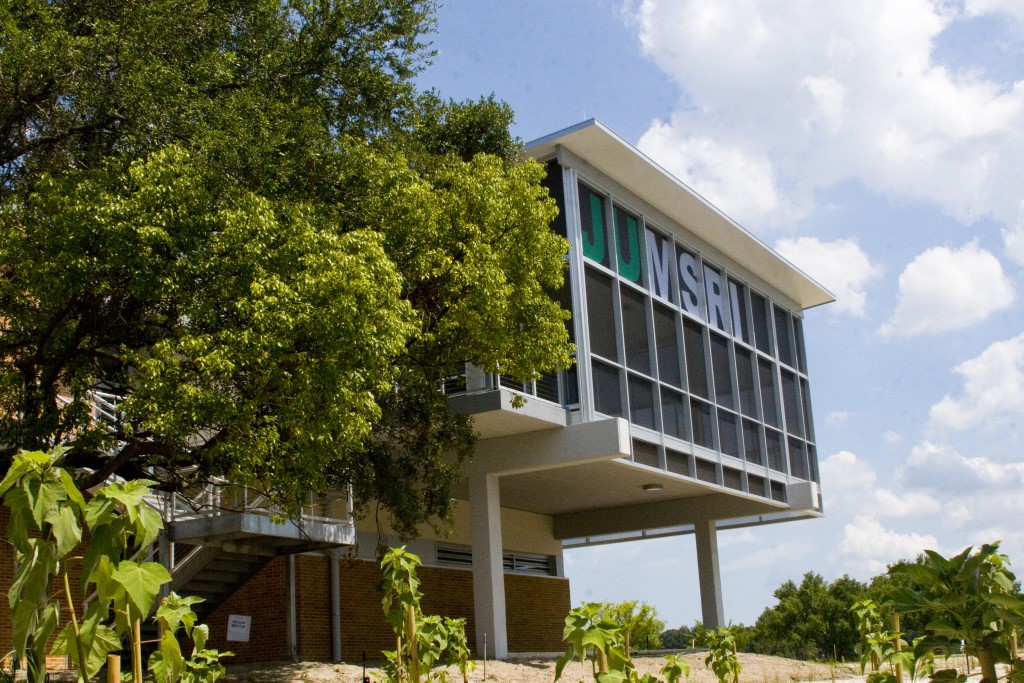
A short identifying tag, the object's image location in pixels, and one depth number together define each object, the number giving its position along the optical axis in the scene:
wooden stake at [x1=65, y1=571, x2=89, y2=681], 4.14
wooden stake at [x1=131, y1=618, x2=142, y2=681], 4.97
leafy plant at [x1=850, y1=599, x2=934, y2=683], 9.97
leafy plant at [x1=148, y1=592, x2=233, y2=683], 5.07
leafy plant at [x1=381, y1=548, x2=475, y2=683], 10.41
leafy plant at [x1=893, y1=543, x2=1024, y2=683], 5.16
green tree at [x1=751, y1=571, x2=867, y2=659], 52.94
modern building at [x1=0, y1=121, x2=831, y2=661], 19.33
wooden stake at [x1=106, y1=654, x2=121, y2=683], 4.86
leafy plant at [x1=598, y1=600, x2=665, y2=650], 11.29
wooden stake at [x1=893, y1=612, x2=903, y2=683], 9.55
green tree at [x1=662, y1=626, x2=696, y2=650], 73.50
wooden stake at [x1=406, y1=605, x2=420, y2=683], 9.05
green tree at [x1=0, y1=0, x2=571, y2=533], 11.96
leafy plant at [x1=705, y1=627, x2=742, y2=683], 14.58
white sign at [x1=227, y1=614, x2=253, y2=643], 16.58
